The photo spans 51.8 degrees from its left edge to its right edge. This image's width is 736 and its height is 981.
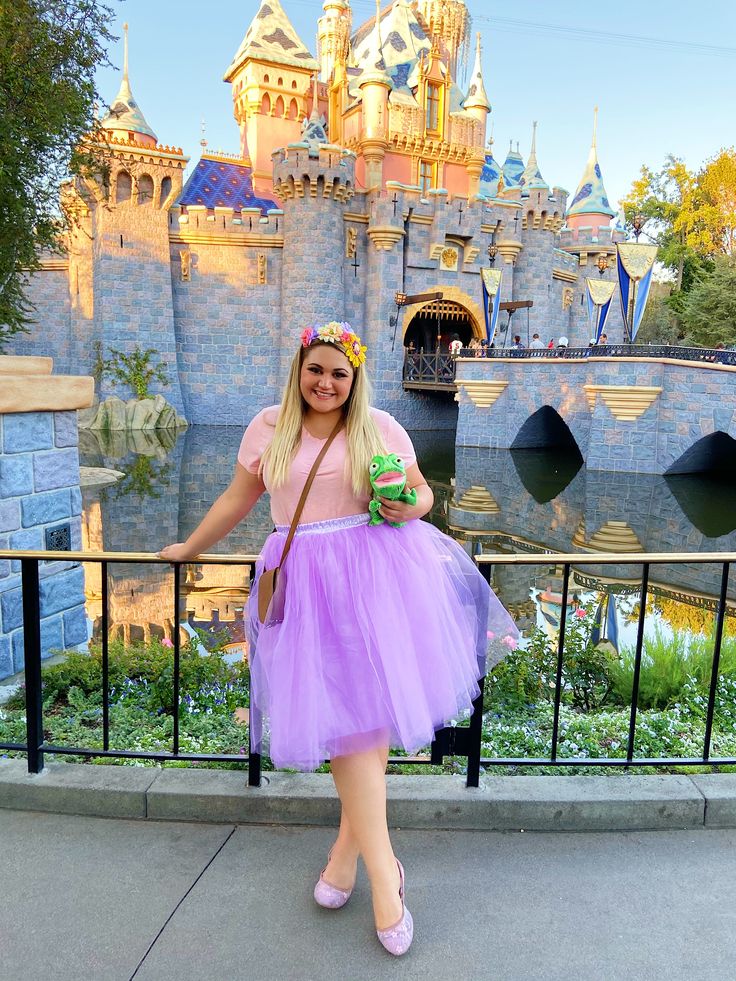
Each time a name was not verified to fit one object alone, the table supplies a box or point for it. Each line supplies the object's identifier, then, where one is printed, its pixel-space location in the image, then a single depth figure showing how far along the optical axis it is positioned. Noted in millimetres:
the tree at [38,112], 7188
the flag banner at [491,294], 22531
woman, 1796
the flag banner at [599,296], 20422
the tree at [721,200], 30438
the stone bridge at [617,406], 15234
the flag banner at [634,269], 15555
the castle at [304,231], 21891
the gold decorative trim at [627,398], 15766
